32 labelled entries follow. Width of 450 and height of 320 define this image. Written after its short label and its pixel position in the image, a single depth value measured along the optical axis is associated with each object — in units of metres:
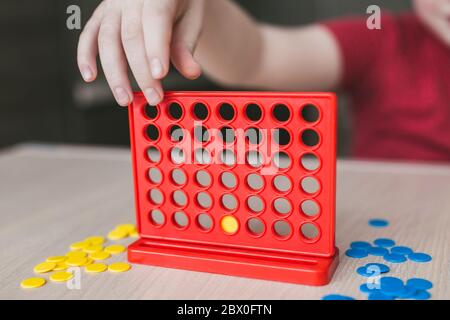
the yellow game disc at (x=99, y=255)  0.49
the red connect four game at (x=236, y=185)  0.42
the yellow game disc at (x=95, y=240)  0.53
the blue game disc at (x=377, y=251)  0.48
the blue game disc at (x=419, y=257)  0.46
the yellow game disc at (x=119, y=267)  0.46
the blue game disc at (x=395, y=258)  0.46
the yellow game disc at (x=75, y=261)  0.47
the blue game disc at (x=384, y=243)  0.50
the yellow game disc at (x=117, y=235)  0.54
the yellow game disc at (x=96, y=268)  0.46
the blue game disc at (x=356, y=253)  0.47
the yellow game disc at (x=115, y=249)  0.50
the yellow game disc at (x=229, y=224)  0.46
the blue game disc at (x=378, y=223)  0.56
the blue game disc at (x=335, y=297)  0.39
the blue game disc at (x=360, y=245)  0.49
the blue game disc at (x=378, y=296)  0.39
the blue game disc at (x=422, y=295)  0.39
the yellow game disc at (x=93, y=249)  0.51
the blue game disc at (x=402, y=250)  0.48
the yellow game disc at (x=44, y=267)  0.46
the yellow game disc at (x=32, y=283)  0.43
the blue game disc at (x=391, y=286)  0.39
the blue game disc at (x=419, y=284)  0.40
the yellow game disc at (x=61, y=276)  0.44
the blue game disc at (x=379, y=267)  0.44
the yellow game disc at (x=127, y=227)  0.56
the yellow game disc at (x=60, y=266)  0.47
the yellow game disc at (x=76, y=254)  0.49
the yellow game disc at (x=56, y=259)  0.48
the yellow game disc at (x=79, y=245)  0.52
